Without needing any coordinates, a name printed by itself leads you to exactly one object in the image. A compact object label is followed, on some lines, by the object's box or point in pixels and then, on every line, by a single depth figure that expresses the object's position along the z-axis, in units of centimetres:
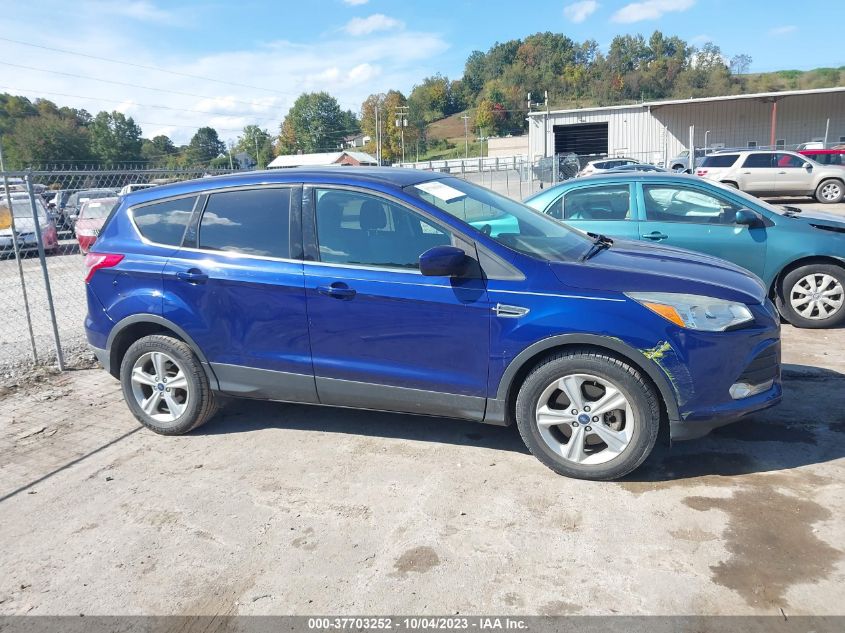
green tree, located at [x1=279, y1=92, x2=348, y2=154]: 11075
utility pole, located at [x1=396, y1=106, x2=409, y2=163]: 7973
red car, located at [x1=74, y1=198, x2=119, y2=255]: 1225
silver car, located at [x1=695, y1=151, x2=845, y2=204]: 2048
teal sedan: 657
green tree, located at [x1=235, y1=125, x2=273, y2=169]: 10124
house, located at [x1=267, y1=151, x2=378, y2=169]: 5828
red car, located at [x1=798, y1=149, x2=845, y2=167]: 2238
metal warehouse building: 4356
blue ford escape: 362
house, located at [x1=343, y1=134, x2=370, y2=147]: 12025
